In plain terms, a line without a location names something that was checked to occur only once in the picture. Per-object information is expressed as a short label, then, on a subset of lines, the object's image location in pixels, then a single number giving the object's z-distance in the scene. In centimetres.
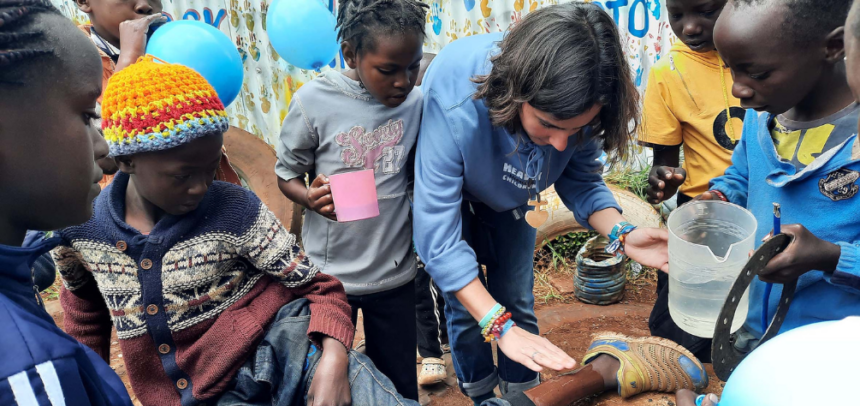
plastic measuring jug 165
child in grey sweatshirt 219
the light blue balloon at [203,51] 240
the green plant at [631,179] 489
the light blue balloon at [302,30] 327
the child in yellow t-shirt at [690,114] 251
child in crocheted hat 145
